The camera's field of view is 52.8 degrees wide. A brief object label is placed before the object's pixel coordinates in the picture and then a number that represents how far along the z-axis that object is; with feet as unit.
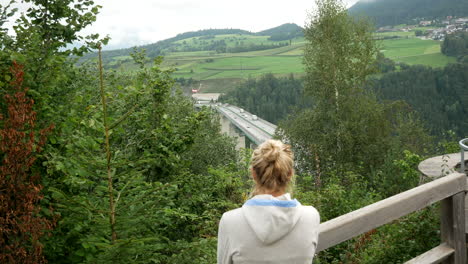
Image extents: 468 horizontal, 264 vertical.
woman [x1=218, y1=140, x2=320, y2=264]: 6.24
